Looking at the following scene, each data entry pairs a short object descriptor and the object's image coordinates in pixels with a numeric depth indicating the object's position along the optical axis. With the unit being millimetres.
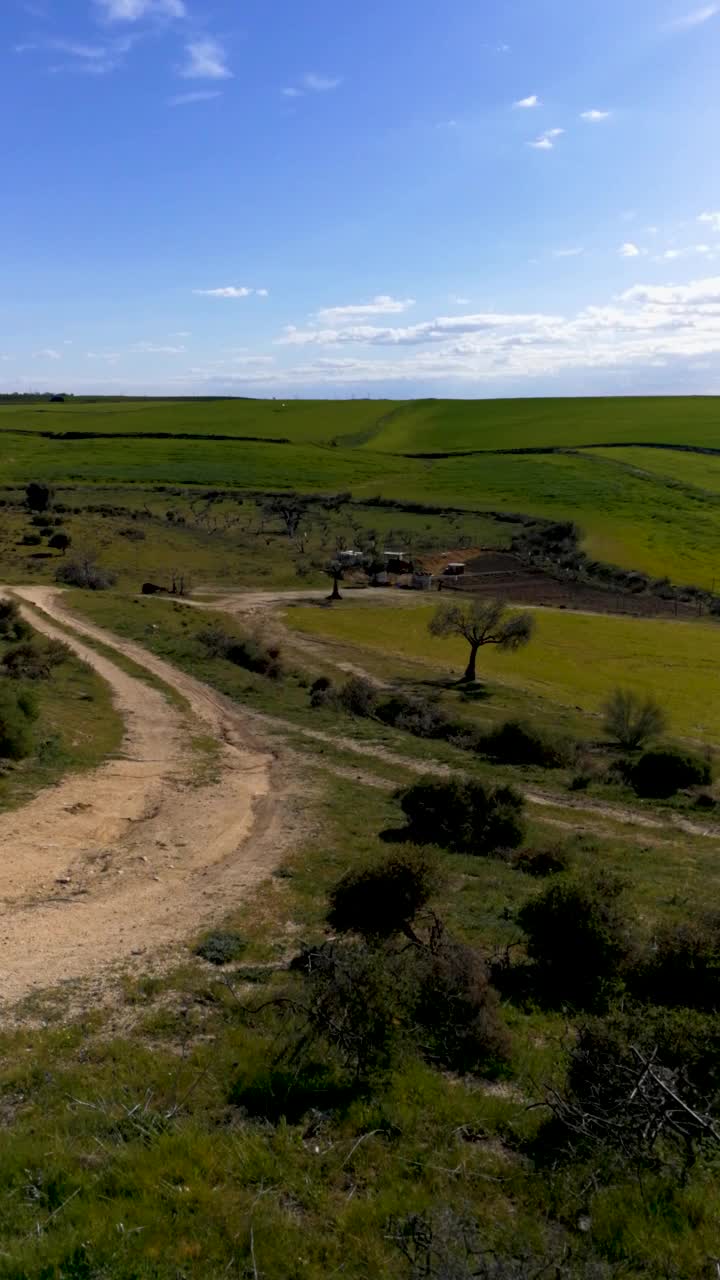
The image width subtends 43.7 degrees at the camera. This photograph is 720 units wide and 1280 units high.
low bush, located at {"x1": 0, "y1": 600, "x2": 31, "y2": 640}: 39897
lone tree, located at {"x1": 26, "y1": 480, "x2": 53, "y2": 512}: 89188
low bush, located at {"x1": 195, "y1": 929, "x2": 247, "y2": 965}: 13039
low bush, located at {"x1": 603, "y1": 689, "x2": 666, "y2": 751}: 34500
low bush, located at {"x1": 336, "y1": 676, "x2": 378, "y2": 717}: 35875
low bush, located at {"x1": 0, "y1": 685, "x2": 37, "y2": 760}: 21875
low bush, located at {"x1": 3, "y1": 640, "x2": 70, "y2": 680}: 33000
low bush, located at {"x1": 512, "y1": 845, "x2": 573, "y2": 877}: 18375
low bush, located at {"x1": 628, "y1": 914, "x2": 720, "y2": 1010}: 11898
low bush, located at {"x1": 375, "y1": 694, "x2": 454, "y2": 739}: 33812
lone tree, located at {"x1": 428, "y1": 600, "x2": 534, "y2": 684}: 46688
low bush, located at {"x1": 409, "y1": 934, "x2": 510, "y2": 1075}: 10055
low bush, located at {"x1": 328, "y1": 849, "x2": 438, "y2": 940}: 13141
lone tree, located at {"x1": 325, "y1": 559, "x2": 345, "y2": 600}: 66500
